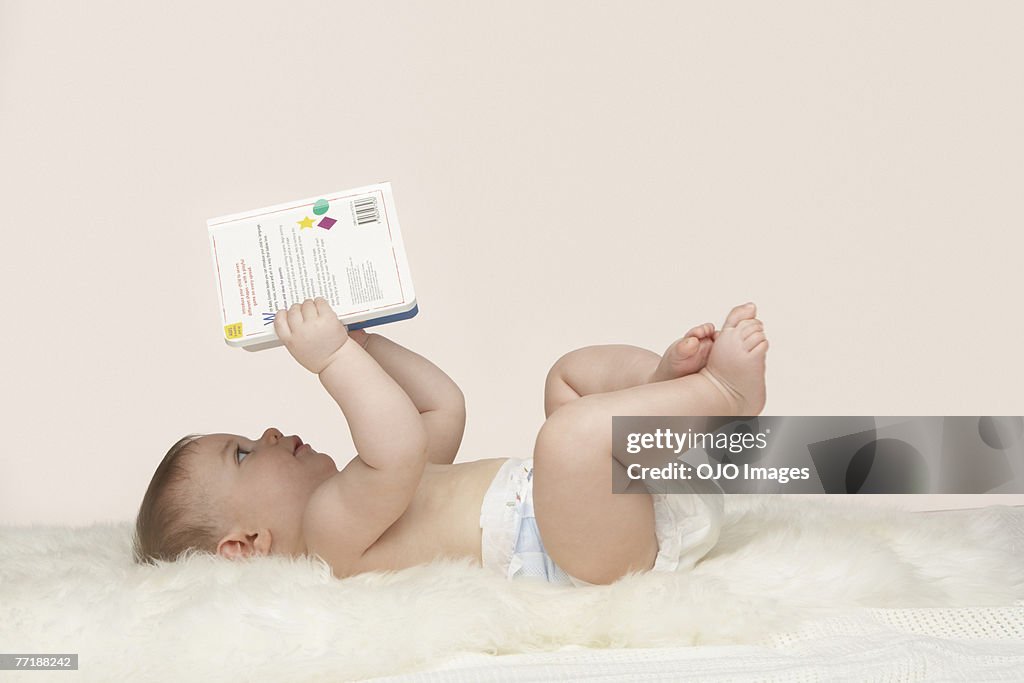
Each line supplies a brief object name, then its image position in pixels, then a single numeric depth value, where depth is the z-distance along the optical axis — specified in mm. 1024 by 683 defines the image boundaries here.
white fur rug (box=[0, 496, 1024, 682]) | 1188
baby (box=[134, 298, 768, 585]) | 1328
